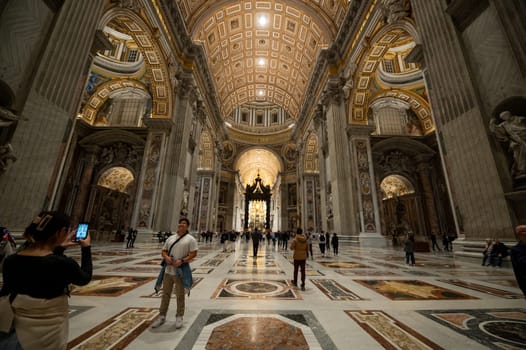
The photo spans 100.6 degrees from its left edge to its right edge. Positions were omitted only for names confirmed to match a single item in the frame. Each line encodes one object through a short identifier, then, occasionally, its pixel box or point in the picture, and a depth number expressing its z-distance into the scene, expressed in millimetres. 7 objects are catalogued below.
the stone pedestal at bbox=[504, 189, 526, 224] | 4781
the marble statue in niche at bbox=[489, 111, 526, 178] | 4780
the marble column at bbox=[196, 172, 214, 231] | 22359
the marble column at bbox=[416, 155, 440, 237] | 16188
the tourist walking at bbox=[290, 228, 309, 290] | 3735
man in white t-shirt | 2219
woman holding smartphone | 977
